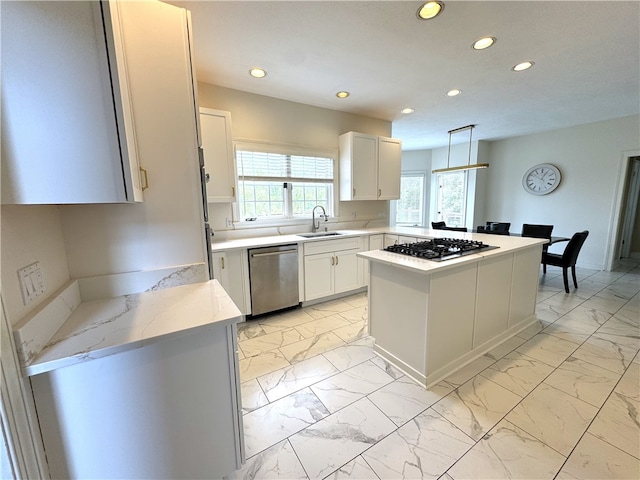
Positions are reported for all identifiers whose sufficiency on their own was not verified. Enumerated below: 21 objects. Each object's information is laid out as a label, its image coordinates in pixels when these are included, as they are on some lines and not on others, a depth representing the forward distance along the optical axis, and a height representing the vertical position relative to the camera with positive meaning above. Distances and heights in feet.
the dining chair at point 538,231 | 13.33 -1.72
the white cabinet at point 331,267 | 10.50 -2.73
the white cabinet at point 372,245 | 11.95 -2.01
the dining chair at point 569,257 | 11.73 -2.74
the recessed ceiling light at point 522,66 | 8.35 +4.24
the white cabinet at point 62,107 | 2.64 +1.05
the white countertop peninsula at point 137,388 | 2.91 -2.20
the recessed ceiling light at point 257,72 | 8.54 +4.31
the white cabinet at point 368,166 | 12.37 +1.71
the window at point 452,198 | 20.76 +0.13
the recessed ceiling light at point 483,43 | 7.05 +4.25
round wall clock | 16.80 +1.25
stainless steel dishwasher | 9.34 -2.72
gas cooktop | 6.48 -1.31
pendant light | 13.91 +4.24
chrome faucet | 12.21 -0.82
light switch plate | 2.97 -0.88
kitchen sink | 11.50 -1.43
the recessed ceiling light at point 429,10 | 5.74 +4.23
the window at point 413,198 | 23.40 +0.20
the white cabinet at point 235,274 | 8.70 -2.35
